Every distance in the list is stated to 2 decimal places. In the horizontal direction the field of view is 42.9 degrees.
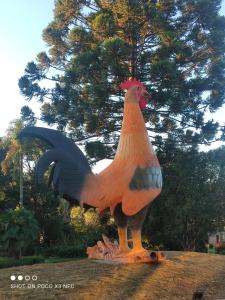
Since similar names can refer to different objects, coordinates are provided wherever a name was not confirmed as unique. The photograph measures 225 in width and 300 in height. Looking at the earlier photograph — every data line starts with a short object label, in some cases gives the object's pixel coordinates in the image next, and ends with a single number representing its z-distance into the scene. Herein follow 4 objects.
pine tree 13.01
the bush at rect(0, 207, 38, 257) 10.80
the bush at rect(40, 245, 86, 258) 11.75
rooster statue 6.05
